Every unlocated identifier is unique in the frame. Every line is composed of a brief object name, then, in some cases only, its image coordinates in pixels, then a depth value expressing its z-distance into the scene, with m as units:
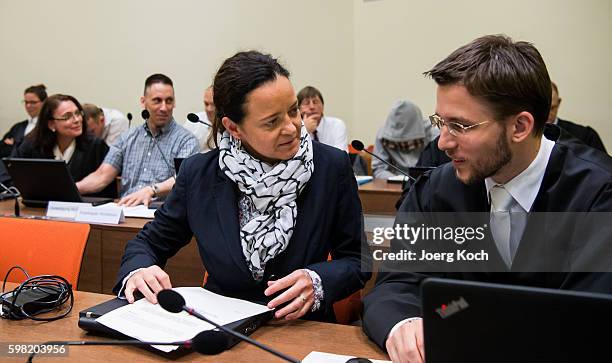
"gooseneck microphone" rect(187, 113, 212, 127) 2.73
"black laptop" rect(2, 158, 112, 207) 2.90
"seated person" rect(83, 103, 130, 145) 6.00
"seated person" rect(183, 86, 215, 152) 4.32
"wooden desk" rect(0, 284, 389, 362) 1.18
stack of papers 1.22
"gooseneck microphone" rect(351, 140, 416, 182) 2.34
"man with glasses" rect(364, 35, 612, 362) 1.18
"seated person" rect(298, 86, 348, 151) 5.03
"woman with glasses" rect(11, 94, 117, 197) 3.78
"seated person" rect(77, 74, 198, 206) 3.68
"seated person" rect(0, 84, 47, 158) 6.11
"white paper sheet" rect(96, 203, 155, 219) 2.85
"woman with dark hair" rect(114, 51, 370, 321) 1.55
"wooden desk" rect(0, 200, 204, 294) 2.65
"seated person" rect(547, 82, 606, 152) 4.65
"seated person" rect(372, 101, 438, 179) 4.60
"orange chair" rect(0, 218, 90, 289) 1.86
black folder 1.19
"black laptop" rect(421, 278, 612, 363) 0.74
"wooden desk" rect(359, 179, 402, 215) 3.54
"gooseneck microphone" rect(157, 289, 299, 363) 1.03
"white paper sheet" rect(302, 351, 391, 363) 1.14
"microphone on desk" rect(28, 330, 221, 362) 1.05
